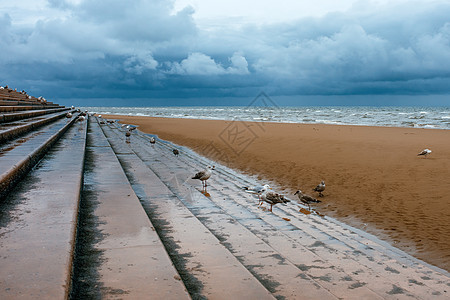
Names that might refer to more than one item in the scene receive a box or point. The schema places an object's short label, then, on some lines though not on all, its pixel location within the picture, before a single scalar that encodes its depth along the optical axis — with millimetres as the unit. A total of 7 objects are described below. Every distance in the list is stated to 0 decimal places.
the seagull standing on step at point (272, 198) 6770
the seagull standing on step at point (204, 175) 8211
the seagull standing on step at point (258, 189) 7414
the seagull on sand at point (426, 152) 12859
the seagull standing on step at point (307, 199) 7484
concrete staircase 2400
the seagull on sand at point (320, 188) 8469
